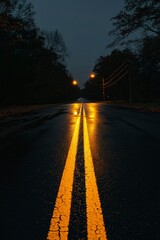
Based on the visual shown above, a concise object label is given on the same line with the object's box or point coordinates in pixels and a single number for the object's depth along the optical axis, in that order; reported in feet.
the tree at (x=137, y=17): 95.04
